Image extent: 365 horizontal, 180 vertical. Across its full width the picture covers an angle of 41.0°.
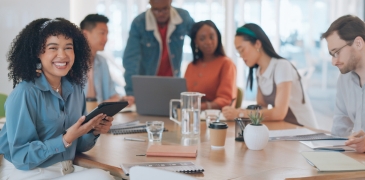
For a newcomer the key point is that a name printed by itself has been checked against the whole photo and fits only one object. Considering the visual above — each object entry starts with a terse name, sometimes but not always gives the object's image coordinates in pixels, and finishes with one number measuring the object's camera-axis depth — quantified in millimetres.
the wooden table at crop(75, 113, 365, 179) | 1732
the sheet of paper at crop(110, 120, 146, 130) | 2564
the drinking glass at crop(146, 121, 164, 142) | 2250
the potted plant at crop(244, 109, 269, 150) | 2096
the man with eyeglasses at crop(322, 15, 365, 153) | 2314
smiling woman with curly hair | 1855
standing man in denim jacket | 3961
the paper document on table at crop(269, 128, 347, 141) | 2311
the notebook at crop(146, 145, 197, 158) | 1961
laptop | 2865
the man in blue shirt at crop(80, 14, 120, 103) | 3520
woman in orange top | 3449
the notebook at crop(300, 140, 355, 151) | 2109
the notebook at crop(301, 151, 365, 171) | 1768
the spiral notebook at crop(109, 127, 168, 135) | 2473
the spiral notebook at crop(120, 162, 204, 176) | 1719
